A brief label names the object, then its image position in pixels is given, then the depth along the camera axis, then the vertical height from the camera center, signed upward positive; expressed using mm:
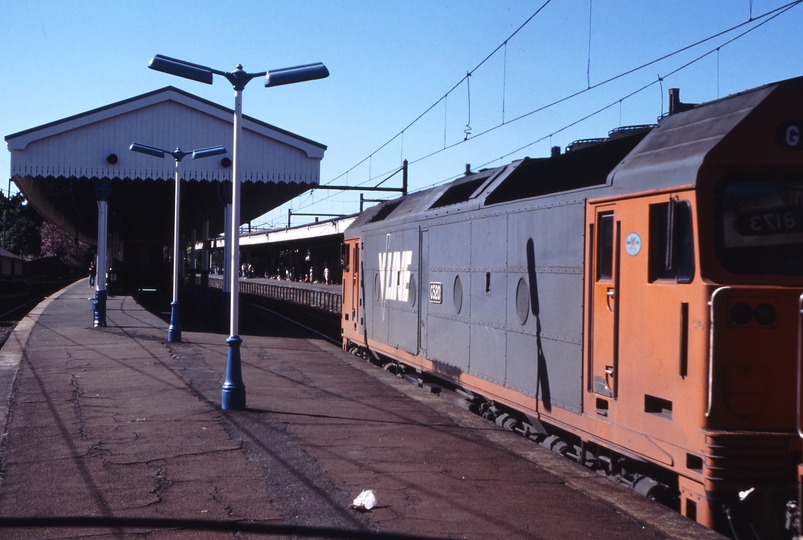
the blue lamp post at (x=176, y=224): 19047 +988
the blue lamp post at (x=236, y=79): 10859 +2554
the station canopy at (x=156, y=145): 22281 +3333
